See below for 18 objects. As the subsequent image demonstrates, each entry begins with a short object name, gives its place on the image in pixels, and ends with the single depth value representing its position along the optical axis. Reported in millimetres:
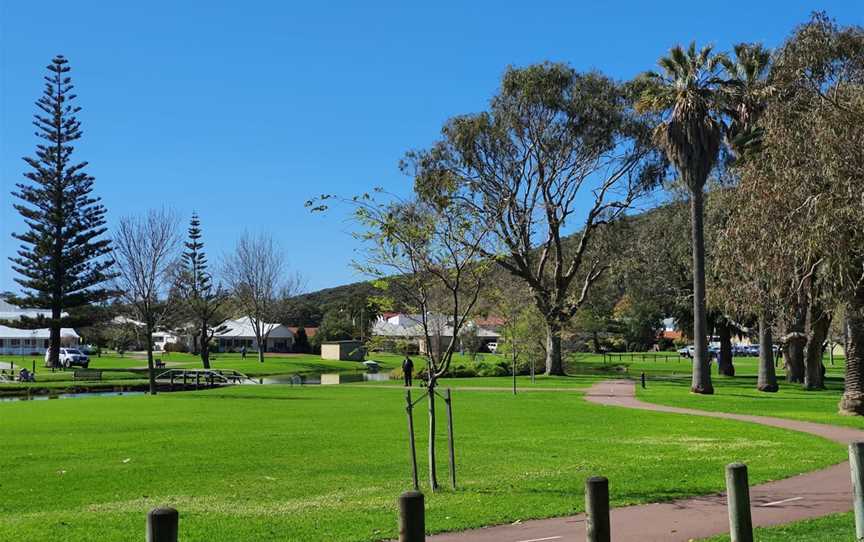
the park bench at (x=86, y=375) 48781
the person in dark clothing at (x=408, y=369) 39688
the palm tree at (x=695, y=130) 34125
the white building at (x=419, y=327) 50500
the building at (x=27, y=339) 87250
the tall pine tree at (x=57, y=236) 66562
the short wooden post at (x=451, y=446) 12289
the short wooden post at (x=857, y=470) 7309
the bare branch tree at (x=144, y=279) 38812
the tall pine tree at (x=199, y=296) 66725
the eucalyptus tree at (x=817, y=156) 17688
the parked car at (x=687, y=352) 90562
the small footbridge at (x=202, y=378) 45688
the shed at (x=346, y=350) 86250
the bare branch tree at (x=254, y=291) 81125
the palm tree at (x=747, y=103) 33938
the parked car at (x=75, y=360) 65625
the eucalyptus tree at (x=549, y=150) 47312
